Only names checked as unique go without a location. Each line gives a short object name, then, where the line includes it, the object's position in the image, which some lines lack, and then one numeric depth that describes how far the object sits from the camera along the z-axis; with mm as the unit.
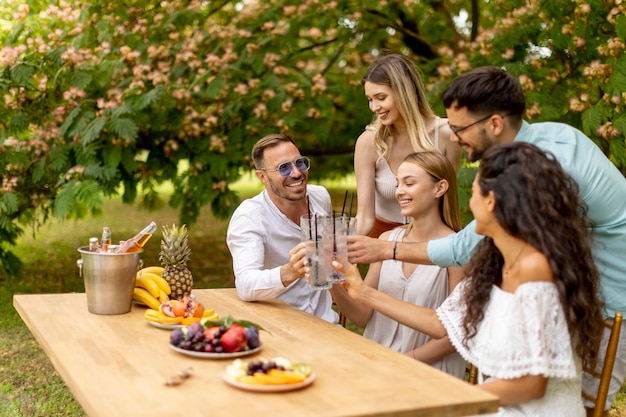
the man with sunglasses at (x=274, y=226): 3523
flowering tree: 6754
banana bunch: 3283
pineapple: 3396
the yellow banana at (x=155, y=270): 3522
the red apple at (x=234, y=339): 2527
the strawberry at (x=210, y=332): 2543
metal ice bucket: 3107
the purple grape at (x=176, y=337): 2611
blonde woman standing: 3984
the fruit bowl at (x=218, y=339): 2523
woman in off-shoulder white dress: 2381
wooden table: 2092
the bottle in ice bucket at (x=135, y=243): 3254
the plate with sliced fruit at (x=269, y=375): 2191
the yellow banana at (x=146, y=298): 3268
